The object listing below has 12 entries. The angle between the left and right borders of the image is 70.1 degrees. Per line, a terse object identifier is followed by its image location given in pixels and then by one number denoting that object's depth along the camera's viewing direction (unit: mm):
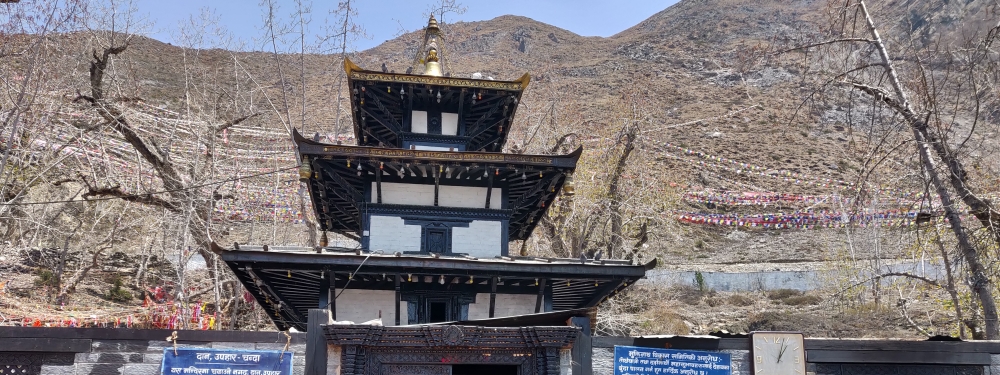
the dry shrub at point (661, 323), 29434
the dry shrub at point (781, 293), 45491
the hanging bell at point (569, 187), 13609
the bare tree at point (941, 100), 10367
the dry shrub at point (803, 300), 42812
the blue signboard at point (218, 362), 9422
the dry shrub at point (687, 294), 43741
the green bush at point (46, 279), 27891
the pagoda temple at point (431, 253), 10242
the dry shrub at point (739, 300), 43719
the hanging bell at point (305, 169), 12742
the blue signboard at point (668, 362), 10234
